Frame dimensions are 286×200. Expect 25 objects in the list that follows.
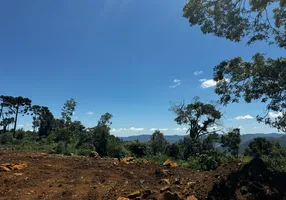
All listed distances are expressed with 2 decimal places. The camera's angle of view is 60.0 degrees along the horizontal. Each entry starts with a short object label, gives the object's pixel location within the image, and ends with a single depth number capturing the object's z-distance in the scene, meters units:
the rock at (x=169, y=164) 9.34
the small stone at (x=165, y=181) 6.80
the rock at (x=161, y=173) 7.78
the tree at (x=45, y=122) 47.45
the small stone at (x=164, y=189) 5.75
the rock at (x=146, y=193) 5.59
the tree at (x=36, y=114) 49.53
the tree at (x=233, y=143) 41.50
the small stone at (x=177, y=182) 6.66
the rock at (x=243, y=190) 5.59
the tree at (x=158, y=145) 21.31
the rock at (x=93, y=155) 13.25
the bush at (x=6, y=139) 25.47
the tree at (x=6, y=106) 42.61
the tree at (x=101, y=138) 19.77
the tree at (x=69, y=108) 22.31
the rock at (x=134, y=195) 5.71
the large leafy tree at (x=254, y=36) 7.44
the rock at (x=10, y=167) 8.59
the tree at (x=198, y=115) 26.81
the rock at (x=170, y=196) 5.29
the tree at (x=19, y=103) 42.92
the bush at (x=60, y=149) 15.59
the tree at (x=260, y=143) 34.53
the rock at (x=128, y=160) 10.70
